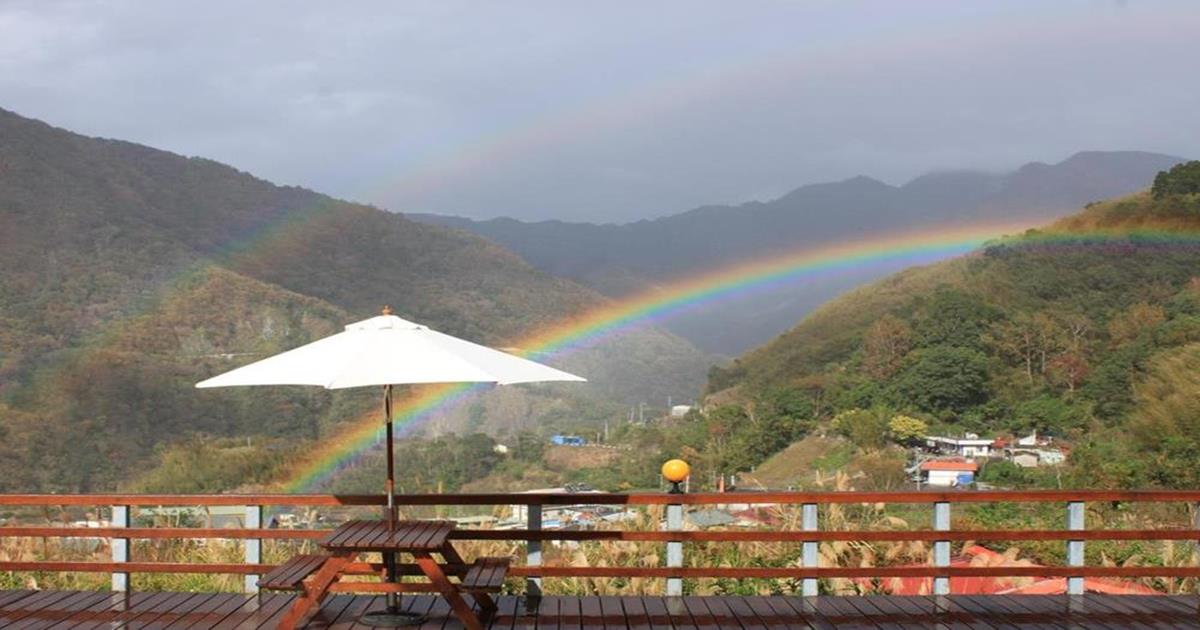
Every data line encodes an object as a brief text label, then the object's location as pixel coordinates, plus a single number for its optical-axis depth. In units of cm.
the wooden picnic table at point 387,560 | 516
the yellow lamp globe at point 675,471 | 621
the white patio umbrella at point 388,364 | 534
